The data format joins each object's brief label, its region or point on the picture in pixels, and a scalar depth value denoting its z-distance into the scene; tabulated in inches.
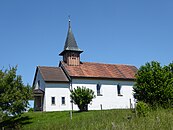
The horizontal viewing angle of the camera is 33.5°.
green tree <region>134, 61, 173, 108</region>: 1106.7
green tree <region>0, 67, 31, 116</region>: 1182.3
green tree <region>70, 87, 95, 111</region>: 1406.3
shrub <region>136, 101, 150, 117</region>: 707.9
